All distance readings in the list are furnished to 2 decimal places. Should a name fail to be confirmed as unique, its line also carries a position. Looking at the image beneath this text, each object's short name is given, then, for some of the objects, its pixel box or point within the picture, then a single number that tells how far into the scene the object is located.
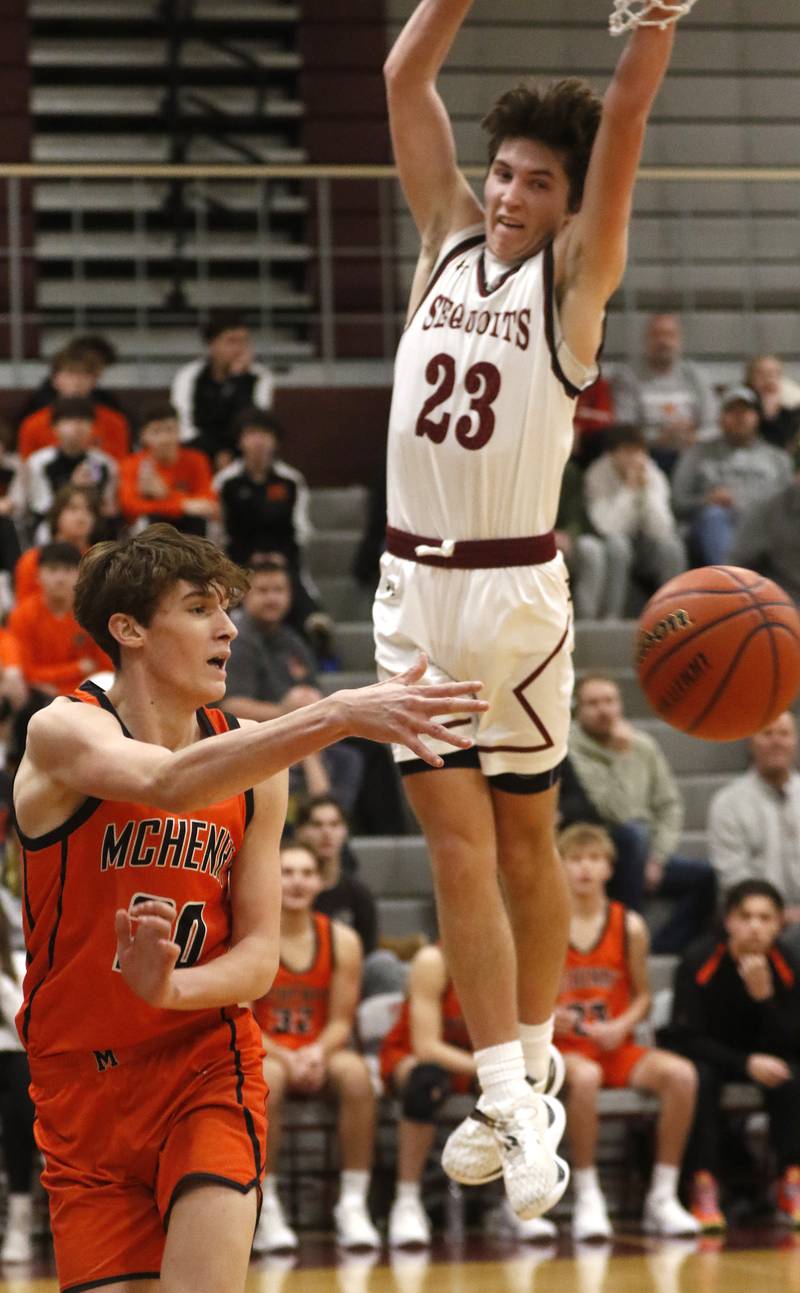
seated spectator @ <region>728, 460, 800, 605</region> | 18.29
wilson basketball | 8.04
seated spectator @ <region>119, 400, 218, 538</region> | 18.03
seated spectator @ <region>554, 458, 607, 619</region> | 18.83
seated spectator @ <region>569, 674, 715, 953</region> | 16.33
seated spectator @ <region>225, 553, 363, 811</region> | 16.40
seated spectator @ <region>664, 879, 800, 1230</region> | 14.53
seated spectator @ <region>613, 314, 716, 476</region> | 20.93
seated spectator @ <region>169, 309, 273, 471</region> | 19.75
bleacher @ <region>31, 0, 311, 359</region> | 23.49
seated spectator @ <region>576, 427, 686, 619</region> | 19.08
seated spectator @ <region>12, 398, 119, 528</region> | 18.06
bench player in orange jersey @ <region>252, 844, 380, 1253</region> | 13.61
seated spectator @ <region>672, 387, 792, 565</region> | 20.14
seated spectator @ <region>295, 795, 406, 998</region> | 15.00
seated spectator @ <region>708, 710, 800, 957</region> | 16.18
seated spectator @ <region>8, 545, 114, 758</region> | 16.04
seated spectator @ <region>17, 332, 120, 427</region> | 19.16
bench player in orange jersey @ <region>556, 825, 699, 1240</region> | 14.02
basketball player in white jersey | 8.11
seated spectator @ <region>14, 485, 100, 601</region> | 16.55
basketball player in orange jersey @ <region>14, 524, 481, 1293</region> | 6.89
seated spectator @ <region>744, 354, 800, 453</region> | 20.93
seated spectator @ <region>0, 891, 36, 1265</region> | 13.33
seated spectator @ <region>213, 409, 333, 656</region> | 18.29
